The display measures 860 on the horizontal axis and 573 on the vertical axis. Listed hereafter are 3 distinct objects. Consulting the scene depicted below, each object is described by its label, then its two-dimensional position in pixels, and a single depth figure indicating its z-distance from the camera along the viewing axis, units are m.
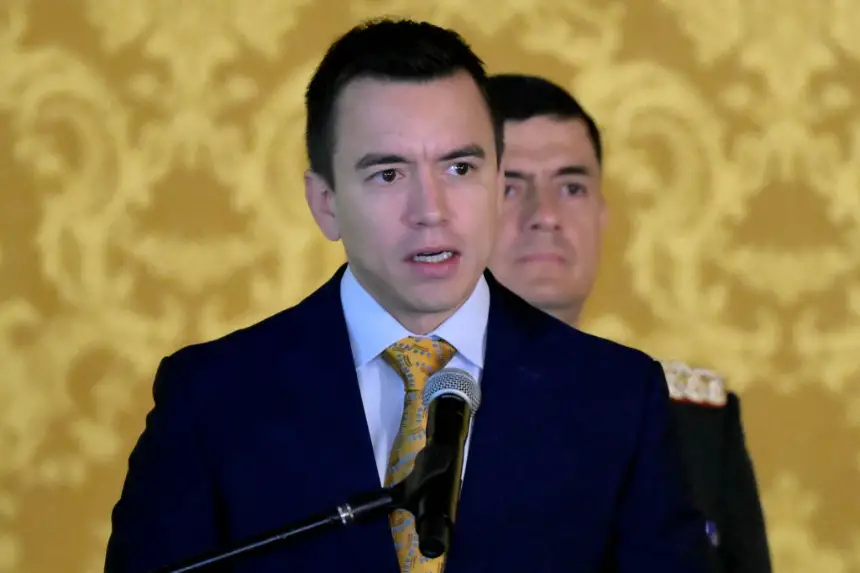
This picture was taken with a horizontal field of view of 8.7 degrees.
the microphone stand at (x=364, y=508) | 4.38
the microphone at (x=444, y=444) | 4.34
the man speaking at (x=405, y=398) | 4.63
